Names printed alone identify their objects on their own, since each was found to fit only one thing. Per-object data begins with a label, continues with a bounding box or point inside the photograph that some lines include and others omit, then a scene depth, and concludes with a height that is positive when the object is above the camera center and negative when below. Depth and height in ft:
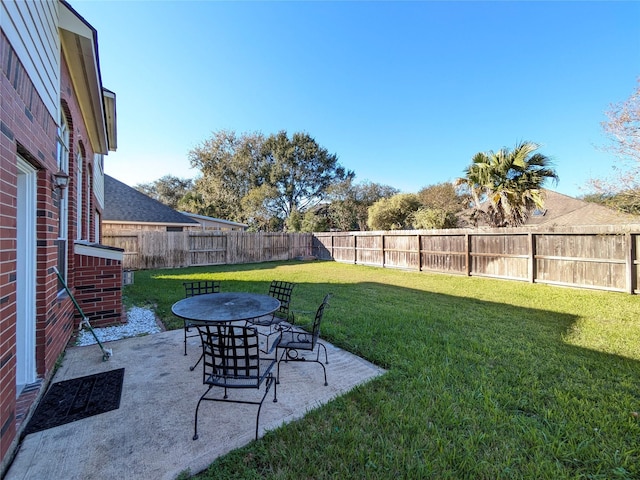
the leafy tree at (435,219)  54.08 +3.73
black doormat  7.79 -4.77
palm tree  33.12 +7.03
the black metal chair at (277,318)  12.58 -4.48
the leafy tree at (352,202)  84.33 +11.52
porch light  11.12 +2.52
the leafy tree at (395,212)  68.39 +6.50
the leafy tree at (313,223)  73.20 +4.38
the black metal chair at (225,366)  7.24 -3.25
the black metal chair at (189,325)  12.11 -3.70
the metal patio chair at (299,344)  10.13 -3.93
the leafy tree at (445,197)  82.12 +12.03
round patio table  9.64 -2.49
